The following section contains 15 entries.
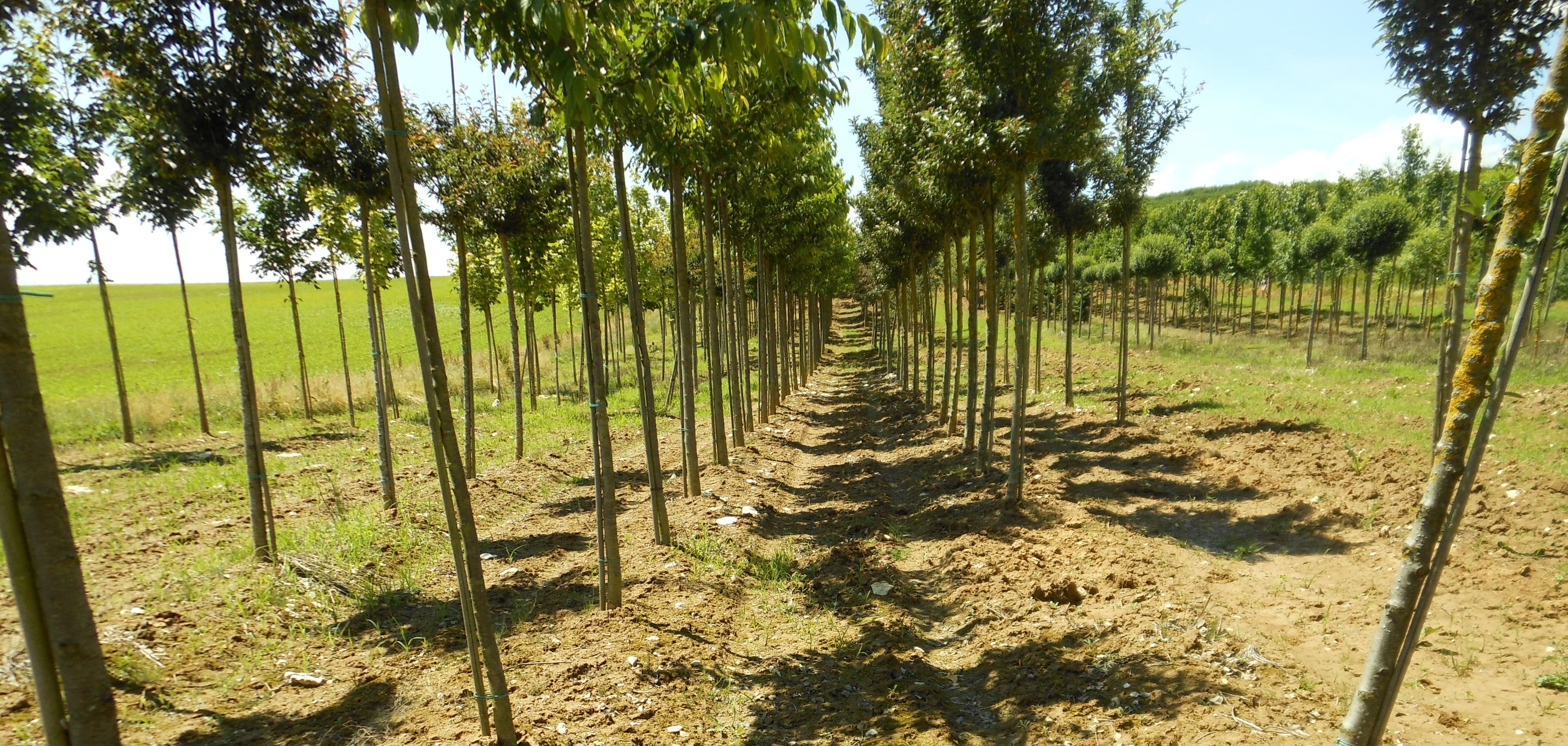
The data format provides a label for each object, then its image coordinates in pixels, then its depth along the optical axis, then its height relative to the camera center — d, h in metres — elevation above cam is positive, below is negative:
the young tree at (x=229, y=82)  5.56 +2.14
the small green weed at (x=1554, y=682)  3.96 -2.43
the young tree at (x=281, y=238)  11.27 +1.76
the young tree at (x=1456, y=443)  2.31 -0.60
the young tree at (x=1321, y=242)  23.14 +1.30
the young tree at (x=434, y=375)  3.19 -0.27
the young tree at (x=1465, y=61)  6.27 +2.06
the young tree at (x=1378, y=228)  19.66 +1.44
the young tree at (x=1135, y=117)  11.48 +3.16
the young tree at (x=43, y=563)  2.39 -0.81
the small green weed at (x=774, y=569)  7.12 -2.84
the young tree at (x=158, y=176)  5.98 +1.57
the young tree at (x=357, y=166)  6.85 +1.82
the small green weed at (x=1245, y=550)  6.81 -2.71
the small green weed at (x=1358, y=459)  8.38 -2.29
